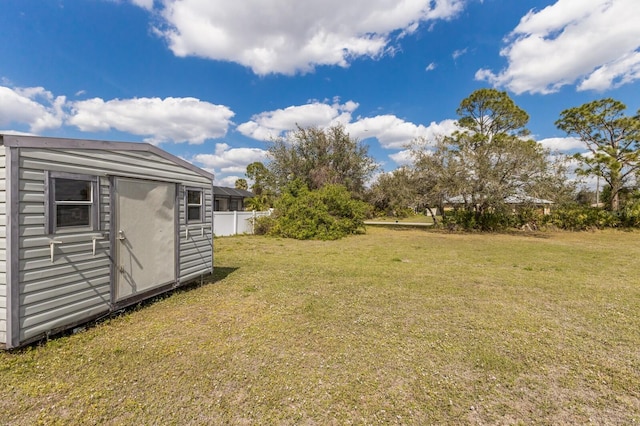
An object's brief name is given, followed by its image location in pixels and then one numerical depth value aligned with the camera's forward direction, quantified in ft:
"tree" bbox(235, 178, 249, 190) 165.78
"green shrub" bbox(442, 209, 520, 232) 59.57
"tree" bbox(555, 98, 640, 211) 62.08
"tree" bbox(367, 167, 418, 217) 57.72
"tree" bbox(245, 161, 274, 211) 60.33
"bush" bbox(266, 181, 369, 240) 45.73
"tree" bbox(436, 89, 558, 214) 49.26
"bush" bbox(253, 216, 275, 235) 48.78
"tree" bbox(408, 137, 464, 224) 53.83
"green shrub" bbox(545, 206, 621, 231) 58.18
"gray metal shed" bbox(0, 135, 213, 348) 9.39
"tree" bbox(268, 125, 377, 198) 77.92
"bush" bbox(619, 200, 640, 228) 56.29
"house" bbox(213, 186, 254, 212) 86.73
